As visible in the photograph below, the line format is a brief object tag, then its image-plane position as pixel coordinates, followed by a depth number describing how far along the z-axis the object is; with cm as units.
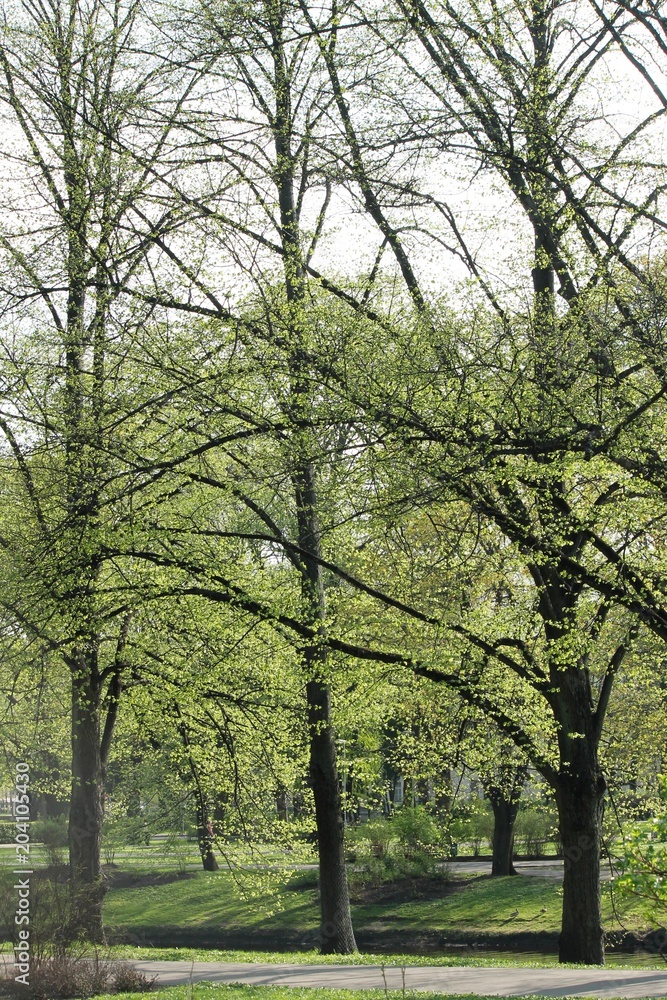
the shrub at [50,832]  3462
